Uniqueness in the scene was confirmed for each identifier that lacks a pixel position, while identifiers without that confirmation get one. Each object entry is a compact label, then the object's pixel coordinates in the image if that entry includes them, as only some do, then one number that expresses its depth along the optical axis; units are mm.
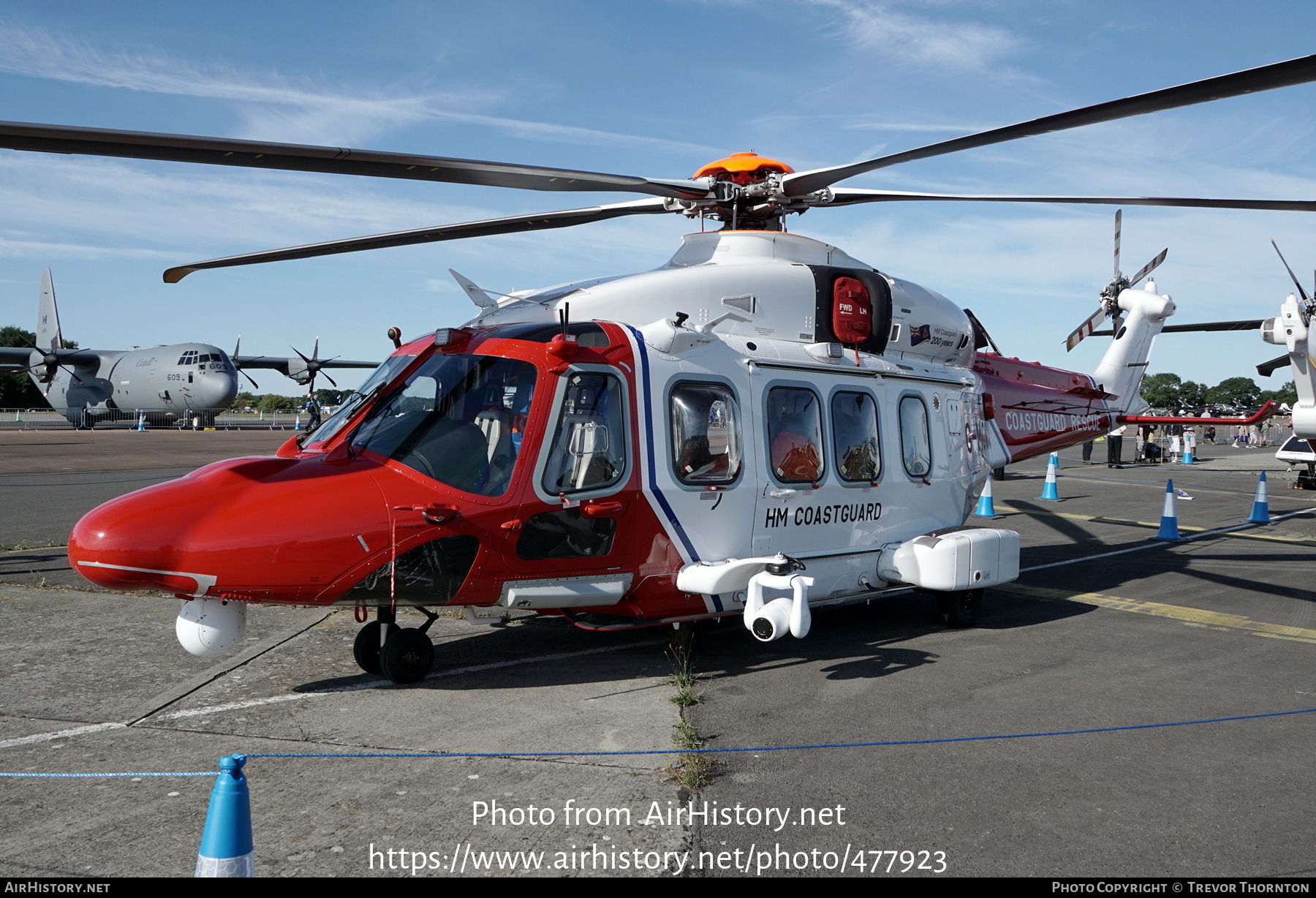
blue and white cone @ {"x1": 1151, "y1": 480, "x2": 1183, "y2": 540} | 13562
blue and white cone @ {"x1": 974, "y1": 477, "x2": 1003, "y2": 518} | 15625
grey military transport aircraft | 39875
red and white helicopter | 4996
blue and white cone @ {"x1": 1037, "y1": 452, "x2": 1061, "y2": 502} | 18859
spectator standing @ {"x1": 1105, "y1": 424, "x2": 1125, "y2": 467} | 29938
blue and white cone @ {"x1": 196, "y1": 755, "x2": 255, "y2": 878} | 2449
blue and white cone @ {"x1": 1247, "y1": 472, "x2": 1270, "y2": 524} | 15633
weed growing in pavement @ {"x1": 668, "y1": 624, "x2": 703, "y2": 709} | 5664
